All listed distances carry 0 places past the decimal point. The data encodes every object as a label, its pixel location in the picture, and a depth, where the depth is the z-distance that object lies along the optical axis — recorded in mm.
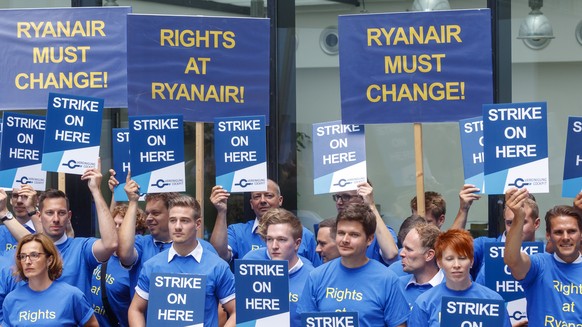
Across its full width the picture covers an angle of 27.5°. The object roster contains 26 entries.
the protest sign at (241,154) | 9367
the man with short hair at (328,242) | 8297
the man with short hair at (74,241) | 8414
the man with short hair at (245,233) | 8930
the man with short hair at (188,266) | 7844
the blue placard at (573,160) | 8305
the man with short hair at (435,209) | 9687
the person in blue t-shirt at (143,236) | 8492
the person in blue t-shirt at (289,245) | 7793
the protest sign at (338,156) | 9516
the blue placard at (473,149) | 8977
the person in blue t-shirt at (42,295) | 7684
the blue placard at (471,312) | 6578
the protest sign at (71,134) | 9164
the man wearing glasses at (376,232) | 8758
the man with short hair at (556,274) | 7312
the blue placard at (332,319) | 6715
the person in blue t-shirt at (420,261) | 7660
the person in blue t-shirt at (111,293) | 8945
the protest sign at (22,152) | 9648
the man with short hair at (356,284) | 7086
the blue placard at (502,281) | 7957
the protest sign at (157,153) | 9125
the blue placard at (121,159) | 9812
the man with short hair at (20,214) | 9422
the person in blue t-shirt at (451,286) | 6996
